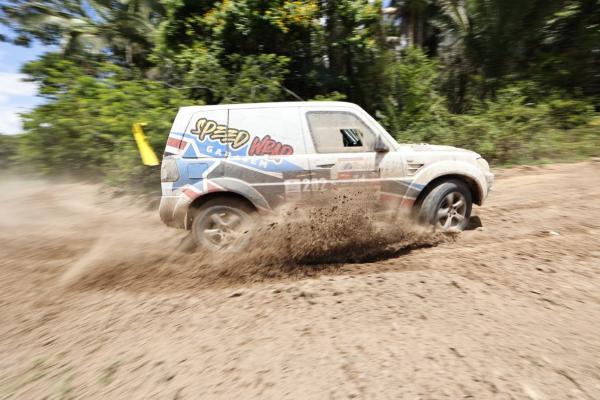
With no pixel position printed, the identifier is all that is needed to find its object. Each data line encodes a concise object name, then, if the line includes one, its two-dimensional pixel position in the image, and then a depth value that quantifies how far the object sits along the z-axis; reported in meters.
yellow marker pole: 5.23
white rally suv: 4.37
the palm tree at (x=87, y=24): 12.94
